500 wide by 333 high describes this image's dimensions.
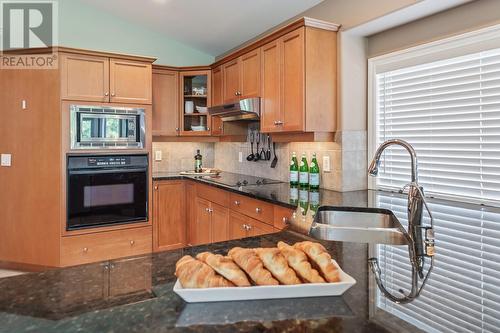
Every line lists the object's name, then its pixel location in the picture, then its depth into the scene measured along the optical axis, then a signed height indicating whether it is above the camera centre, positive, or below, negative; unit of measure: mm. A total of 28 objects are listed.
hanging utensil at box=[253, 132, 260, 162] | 3864 +129
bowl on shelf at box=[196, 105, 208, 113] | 4348 +695
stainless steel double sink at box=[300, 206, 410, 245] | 1758 -343
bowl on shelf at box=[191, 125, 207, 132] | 4355 +456
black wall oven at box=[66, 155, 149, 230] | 3373 -255
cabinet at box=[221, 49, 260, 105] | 3266 +882
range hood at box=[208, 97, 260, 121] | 3205 +529
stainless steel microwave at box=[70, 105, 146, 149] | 3359 +372
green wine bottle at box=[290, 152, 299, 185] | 3107 -65
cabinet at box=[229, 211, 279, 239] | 2619 -493
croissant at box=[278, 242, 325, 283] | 855 -251
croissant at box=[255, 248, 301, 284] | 842 -250
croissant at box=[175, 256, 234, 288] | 813 -265
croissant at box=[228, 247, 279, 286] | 834 -249
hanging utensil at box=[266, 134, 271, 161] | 3688 +155
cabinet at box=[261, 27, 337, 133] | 2674 +667
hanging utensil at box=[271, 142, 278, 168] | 3578 +38
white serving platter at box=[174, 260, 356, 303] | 802 -297
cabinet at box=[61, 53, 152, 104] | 3334 +854
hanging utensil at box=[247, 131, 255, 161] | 3948 +191
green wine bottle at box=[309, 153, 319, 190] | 2869 -93
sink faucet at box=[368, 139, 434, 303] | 909 -298
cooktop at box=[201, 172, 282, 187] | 3333 -158
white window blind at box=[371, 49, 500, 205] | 2086 +284
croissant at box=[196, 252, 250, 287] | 832 -254
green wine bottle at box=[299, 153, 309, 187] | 2986 -73
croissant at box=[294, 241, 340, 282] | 864 -245
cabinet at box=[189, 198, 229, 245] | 3248 -580
